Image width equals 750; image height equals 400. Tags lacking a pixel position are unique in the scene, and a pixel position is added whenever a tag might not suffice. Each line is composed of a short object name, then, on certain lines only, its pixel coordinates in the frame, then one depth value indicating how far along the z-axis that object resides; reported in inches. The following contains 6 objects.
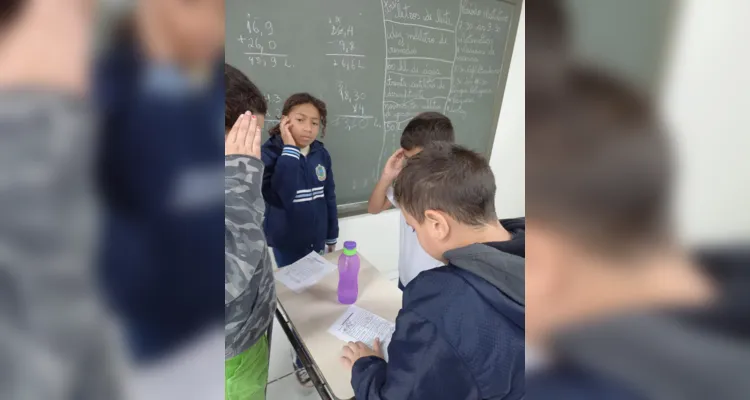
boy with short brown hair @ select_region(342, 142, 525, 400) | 29.7
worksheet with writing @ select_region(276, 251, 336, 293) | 59.2
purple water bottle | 55.8
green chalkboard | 79.2
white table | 43.4
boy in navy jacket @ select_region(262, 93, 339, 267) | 74.7
